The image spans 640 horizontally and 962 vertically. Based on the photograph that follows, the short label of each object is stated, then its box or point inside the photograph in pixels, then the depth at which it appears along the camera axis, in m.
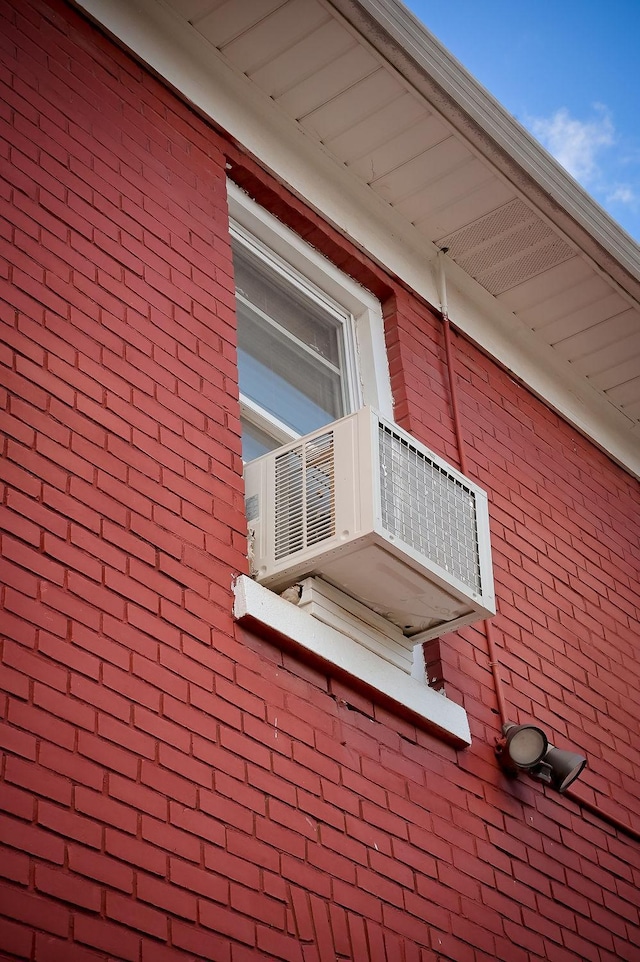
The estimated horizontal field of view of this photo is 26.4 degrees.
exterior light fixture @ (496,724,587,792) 5.18
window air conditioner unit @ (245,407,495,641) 4.54
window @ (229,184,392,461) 5.76
